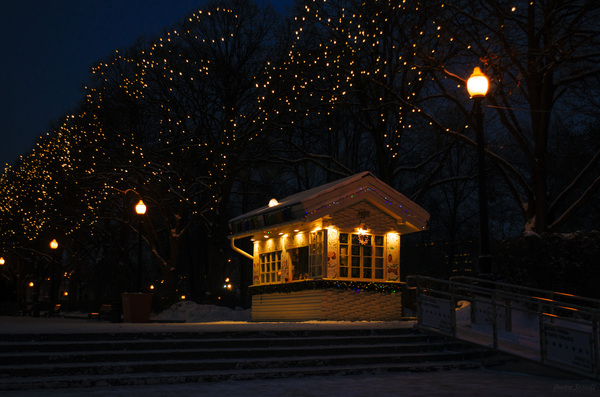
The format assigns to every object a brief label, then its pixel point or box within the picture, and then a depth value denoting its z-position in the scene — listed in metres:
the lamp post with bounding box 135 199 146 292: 23.39
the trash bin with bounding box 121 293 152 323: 21.36
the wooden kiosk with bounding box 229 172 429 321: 18.42
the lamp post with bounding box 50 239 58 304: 37.59
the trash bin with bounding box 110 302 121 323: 24.75
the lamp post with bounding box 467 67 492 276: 13.26
